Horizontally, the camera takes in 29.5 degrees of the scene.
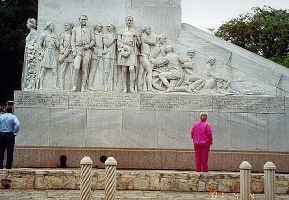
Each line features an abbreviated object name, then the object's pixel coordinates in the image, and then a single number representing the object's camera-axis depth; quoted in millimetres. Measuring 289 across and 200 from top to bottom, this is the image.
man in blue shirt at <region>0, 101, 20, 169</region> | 14641
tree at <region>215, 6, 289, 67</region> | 38719
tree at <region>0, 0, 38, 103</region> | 29125
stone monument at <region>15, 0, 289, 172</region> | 17234
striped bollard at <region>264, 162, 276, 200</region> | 10820
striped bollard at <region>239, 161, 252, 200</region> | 10680
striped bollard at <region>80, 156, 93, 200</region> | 10078
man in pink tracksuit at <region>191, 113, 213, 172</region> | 14602
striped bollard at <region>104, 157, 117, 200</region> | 10164
